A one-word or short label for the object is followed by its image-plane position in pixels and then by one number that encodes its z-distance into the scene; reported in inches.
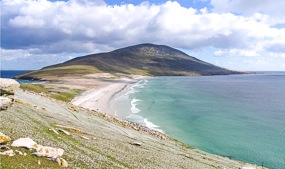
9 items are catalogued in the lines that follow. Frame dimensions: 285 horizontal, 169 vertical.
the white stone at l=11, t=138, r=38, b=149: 1112.8
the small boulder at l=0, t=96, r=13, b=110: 1582.2
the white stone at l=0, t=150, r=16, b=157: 1005.0
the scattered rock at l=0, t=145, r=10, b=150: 1054.7
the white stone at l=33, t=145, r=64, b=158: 1091.2
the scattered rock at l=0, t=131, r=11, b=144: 1120.6
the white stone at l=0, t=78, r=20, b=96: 1702.8
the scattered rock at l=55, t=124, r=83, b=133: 1732.3
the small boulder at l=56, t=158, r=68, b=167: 1059.9
